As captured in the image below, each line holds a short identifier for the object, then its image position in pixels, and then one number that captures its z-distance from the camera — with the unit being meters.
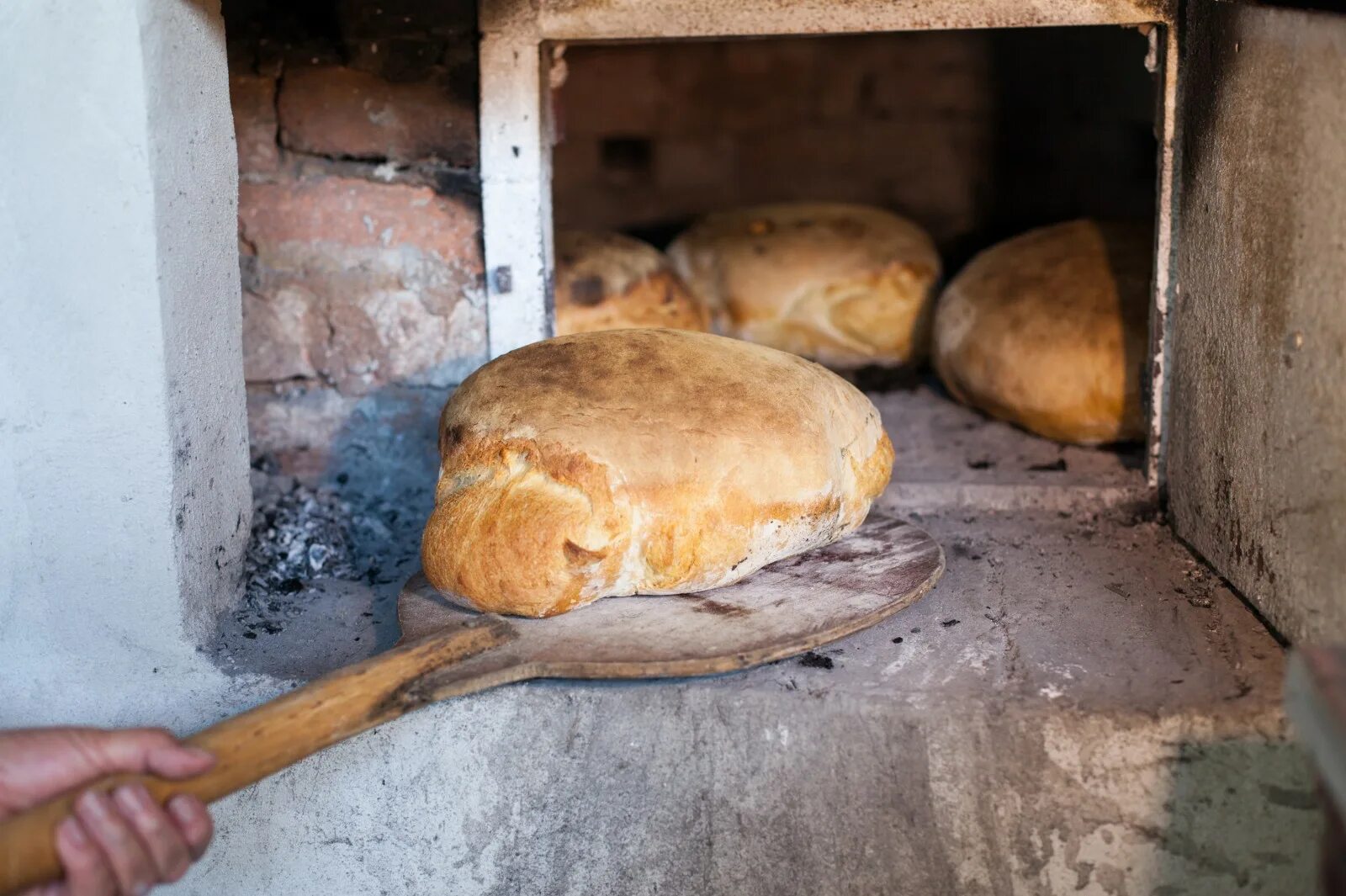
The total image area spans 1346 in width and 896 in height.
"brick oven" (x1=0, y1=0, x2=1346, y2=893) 1.27
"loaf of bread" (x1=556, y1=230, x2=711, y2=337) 2.45
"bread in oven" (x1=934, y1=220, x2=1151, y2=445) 2.12
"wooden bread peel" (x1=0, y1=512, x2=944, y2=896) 1.08
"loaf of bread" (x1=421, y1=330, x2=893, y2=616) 1.36
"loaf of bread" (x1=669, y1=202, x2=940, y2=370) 2.75
